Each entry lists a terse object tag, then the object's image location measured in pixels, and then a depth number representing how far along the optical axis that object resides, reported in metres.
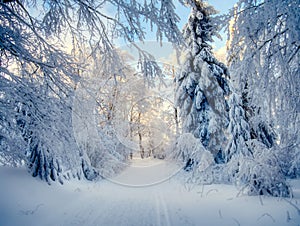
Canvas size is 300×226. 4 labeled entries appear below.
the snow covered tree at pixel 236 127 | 10.37
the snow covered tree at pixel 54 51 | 3.61
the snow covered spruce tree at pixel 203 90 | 12.75
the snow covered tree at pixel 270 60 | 3.00
